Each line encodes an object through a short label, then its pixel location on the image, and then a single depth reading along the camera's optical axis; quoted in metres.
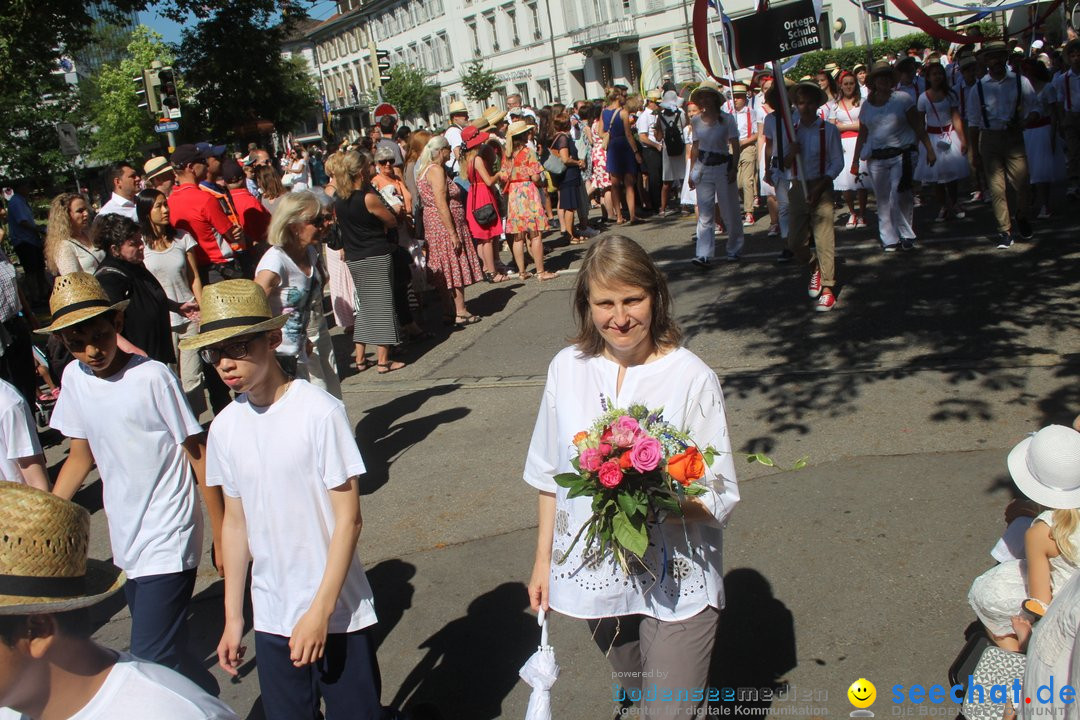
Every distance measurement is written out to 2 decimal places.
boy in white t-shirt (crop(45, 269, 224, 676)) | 3.66
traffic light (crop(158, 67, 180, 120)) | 18.89
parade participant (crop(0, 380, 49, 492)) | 3.74
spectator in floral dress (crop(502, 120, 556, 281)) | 11.68
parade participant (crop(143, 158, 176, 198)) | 9.82
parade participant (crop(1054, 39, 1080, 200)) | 11.36
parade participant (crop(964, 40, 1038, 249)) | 9.81
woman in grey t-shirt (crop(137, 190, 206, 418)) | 7.14
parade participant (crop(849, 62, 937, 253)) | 10.05
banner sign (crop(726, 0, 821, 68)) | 8.65
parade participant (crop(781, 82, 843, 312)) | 8.64
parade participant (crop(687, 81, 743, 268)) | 10.64
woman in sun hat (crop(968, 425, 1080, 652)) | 3.03
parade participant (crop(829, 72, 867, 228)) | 11.87
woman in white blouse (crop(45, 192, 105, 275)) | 7.24
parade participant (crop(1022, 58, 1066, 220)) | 10.66
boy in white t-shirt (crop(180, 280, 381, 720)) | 3.02
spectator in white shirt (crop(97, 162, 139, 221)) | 8.73
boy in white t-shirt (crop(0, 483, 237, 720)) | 1.78
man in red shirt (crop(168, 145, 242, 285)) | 8.90
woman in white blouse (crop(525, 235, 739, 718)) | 2.88
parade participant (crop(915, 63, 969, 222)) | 11.44
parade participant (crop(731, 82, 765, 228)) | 13.54
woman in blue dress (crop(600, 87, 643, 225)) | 14.16
